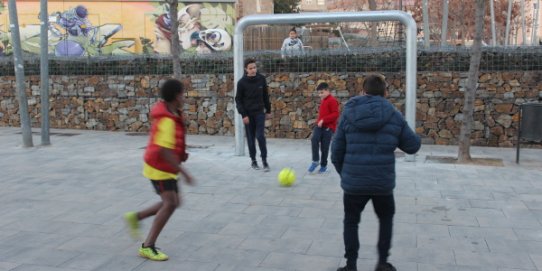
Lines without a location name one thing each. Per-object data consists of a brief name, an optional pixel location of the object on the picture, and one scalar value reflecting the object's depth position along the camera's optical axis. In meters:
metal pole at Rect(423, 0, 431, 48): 16.59
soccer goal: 9.37
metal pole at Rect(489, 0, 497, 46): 30.10
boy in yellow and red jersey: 4.51
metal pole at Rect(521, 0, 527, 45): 33.28
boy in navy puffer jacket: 4.05
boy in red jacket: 8.25
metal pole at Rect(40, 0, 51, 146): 11.32
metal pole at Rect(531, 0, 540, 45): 36.96
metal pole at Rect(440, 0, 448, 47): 21.13
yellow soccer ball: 7.46
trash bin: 9.22
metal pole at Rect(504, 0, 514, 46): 34.54
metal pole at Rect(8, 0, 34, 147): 11.16
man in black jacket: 8.55
